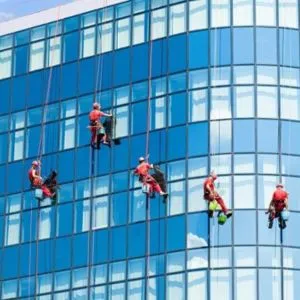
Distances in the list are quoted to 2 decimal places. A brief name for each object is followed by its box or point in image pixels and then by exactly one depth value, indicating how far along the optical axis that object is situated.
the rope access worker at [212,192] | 68.50
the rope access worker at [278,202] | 68.19
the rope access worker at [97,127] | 71.31
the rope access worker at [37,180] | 73.06
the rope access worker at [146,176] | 69.44
